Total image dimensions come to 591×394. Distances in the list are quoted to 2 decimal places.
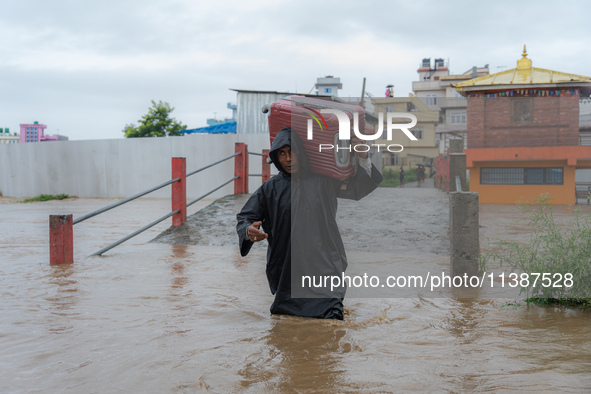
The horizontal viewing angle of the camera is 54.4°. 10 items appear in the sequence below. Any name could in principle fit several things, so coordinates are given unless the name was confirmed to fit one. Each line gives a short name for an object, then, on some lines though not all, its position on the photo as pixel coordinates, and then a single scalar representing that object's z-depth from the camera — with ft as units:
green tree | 118.01
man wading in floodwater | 13.67
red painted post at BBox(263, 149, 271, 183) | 39.46
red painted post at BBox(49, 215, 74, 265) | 22.52
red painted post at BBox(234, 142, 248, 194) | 36.61
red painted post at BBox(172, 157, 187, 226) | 29.17
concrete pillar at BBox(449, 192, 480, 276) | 18.74
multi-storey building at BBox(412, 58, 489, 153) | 139.13
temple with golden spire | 64.39
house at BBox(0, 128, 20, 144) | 133.40
